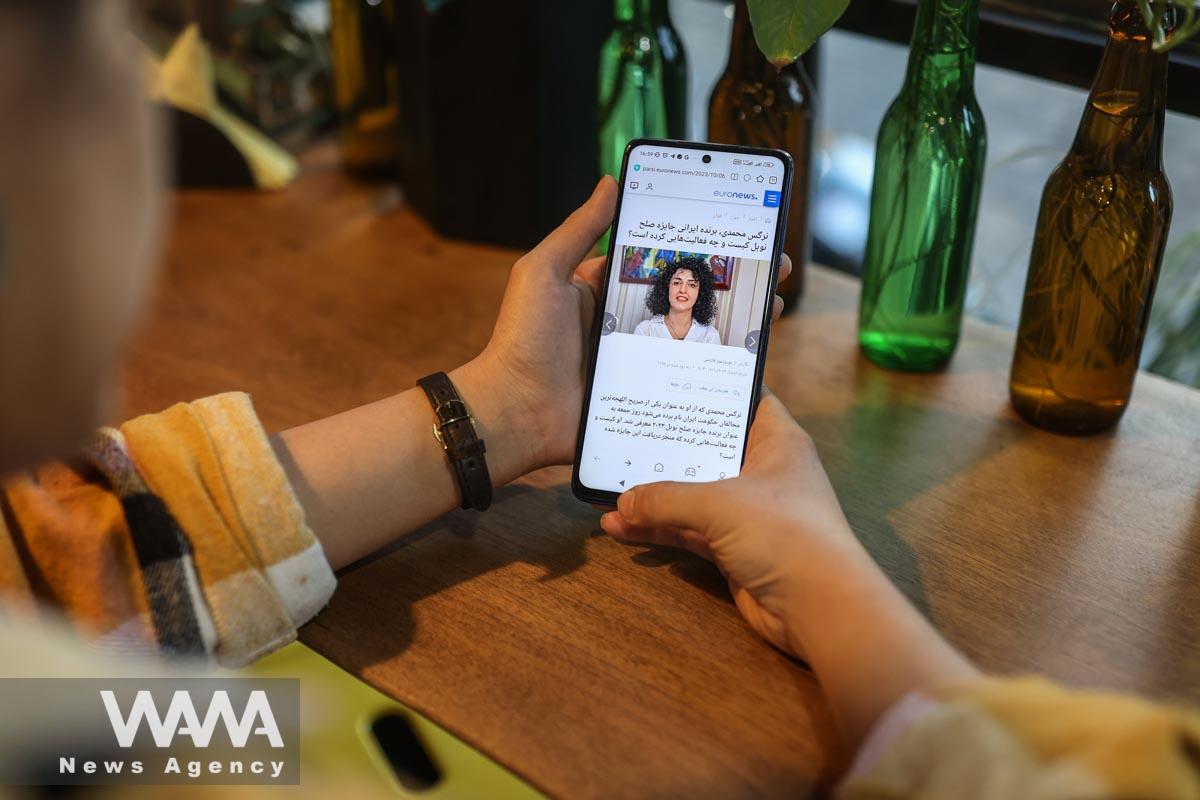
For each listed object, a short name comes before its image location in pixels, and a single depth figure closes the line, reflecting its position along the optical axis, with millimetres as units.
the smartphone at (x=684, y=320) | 768
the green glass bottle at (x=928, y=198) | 847
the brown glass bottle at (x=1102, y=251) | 750
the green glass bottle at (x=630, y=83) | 994
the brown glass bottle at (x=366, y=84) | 1234
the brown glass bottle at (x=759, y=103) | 934
